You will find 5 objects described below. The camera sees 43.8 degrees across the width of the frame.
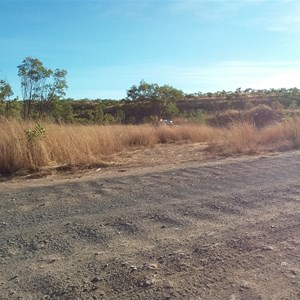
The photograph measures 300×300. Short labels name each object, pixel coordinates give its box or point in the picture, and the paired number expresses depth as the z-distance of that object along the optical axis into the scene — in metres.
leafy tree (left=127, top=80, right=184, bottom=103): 45.34
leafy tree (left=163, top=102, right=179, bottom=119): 38.77
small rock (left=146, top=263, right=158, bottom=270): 2.96
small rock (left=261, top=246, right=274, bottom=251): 3.30
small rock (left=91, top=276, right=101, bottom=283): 2.77
